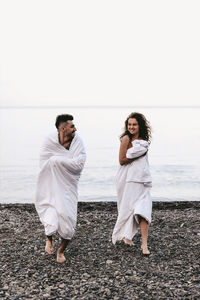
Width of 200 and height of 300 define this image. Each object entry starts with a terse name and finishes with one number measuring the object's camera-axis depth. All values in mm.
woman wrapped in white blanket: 6707
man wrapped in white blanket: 6059
